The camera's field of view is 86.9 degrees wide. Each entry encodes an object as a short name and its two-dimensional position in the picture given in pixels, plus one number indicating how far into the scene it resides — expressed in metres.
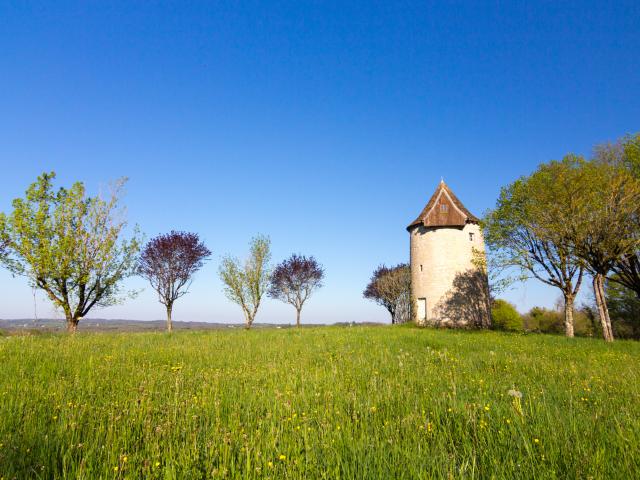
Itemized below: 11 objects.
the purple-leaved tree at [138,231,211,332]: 37.16
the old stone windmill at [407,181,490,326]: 31.53
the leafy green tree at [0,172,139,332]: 21.92
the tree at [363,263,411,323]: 56.38
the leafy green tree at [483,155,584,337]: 21.95
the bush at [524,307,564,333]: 56.17
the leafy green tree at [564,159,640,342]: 20.36
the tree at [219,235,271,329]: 46.09
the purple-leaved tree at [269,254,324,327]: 56.50
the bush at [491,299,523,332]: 62.24
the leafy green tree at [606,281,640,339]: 41.19
